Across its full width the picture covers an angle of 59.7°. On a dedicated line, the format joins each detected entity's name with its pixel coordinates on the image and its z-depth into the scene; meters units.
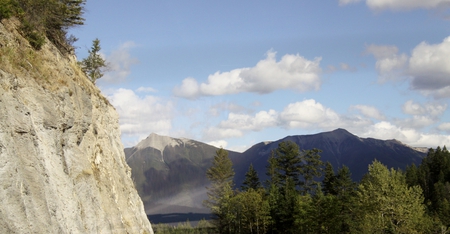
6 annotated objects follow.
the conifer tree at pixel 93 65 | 41.69
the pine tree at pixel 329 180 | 66.88
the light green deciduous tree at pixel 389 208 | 38.50
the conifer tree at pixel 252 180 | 73.19
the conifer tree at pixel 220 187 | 66.88
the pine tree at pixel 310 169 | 66.31
